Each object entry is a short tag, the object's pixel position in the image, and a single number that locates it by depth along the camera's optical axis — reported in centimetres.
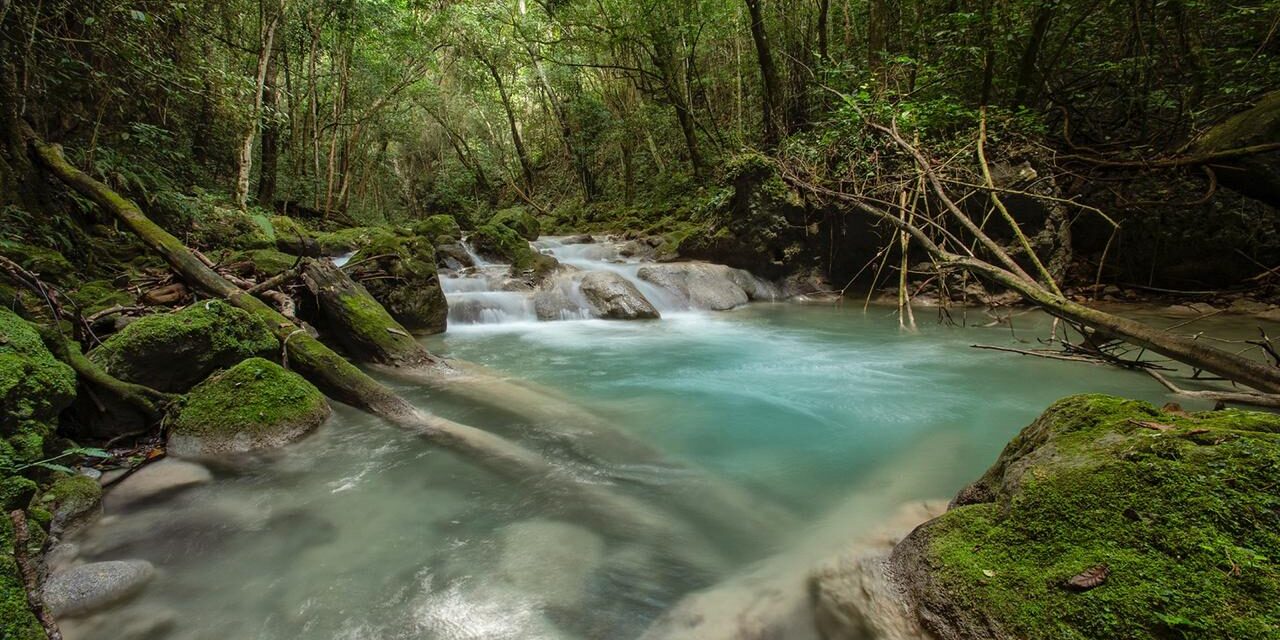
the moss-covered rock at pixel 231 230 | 734
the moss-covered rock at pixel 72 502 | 253
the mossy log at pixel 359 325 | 562
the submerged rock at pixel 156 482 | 290
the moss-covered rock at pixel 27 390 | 245
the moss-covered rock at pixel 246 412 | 349
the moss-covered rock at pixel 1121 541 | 138
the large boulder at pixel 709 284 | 1065
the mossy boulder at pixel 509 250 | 1140
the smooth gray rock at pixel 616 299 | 962
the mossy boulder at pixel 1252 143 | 512
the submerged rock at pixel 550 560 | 232
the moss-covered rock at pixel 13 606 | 137
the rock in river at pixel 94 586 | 209
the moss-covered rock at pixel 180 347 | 364
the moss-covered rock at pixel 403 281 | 741
